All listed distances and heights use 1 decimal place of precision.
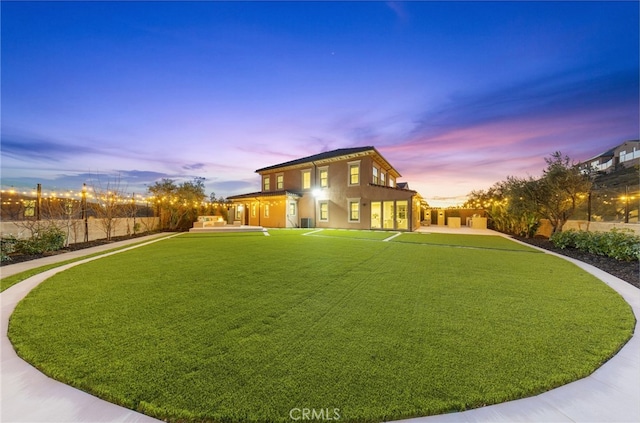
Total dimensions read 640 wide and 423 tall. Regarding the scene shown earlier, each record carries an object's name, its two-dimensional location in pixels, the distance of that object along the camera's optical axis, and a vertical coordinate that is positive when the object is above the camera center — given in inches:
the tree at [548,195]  452.1 +34.5
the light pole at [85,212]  479.5 +6.5
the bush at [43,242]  354.3 -40.9
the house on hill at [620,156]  1123.3 +324.2
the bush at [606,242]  296.2 -44.4
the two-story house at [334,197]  717.9 +56.8
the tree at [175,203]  754.8 +39.2
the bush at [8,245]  324.1 -41.3
